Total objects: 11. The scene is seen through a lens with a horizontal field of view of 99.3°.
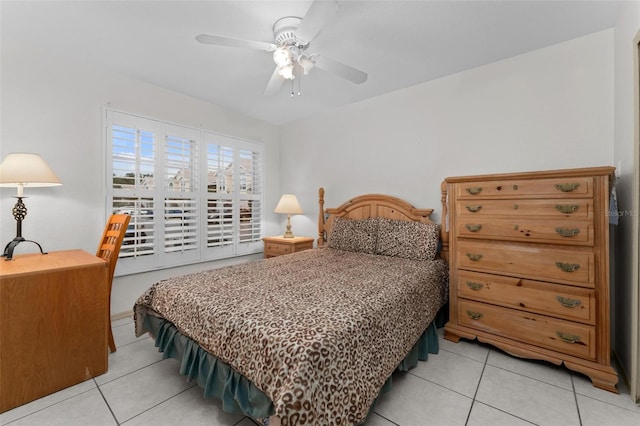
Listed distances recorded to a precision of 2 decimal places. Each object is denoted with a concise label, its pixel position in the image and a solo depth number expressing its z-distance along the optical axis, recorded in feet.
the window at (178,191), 9.20
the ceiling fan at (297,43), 5.02
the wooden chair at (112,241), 6.67
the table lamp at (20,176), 6.17
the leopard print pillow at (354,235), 9.56
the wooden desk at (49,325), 5.08
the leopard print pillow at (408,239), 8.42
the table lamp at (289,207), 12.46
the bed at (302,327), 3.48
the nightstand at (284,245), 11.77
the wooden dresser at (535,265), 5.71
